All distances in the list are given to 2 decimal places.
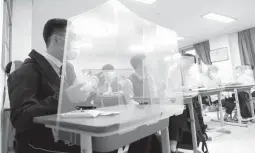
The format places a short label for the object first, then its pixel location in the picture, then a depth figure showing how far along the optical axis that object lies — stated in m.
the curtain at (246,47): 5.96
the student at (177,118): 1.71
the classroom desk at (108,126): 0.58
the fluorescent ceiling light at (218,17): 4.53
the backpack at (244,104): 3.60
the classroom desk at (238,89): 3.30
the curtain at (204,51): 7.21
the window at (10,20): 2.76
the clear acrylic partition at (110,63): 0.83
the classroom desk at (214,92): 2.70
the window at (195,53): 7.24
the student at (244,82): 3.61
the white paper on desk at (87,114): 0.75
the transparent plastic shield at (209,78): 3.73
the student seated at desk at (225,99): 3.64
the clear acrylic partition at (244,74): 4.47
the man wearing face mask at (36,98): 0.82
